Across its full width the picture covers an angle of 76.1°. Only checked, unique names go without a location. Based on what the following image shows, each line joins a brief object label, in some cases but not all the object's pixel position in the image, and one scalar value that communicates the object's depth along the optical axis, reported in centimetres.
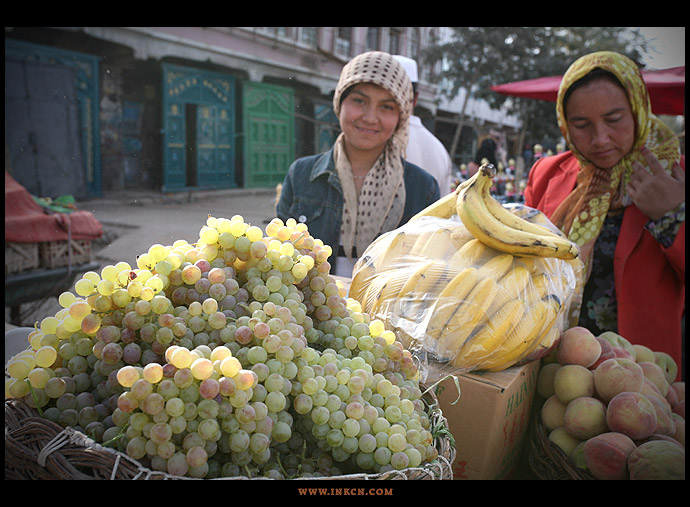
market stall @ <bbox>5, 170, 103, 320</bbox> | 330
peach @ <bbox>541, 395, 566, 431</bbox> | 139
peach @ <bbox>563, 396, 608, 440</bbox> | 131
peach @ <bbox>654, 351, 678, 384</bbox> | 176
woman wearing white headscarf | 214
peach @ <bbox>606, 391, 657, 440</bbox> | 125
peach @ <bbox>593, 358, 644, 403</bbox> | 135
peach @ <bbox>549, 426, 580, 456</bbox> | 132
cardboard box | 118
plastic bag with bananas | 121
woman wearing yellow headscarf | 207
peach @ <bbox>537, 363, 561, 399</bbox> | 147
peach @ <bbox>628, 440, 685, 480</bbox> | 112
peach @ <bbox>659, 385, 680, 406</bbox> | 157
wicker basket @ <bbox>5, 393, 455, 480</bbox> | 69
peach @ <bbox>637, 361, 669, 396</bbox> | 154
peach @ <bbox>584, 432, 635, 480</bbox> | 120
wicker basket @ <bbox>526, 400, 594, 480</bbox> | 127
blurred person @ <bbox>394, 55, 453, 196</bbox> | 337
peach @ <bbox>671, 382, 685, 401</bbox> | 159
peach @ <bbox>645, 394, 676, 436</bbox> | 133
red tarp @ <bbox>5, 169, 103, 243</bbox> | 333
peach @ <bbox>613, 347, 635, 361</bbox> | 153
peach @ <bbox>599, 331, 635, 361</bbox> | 161
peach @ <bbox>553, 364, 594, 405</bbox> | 137
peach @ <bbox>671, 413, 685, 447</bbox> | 136
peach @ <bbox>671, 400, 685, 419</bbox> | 153
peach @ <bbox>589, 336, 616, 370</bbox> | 146
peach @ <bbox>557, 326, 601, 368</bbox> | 142
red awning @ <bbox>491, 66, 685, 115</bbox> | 406
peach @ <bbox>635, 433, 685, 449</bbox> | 126
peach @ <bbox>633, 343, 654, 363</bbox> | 168
